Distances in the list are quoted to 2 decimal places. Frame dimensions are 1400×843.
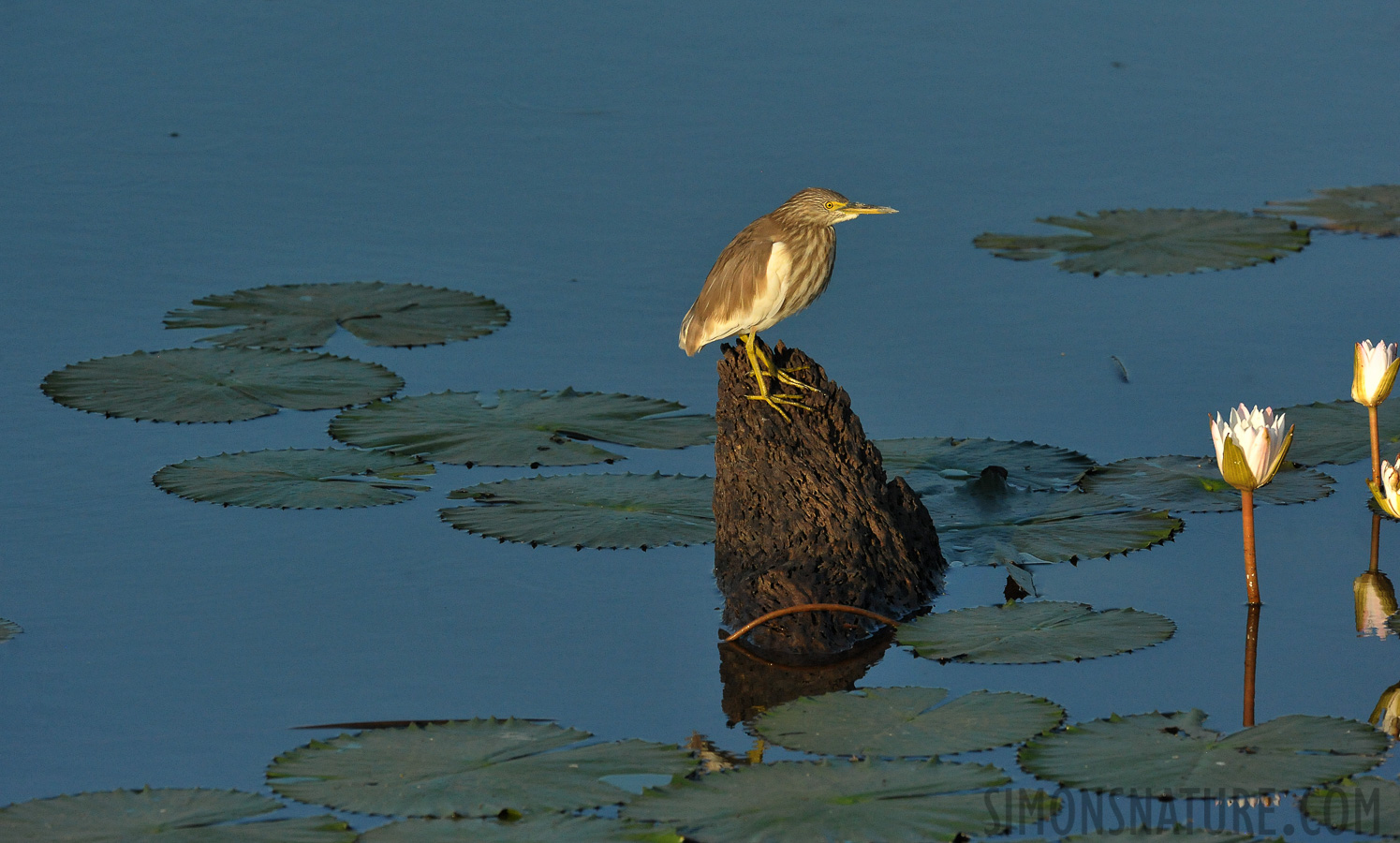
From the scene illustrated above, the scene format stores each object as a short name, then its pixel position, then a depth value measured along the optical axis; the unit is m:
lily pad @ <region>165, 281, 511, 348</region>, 15.98
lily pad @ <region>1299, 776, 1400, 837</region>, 7.84
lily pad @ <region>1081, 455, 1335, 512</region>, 12.52
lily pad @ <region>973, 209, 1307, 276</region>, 17.80
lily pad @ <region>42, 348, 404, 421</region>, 14.38
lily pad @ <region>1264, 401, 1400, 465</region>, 13.17
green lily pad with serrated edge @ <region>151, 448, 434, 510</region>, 12.70
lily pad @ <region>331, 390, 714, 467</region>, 13.56
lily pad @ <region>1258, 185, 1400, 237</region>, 18.64
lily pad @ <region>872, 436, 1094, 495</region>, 12.94
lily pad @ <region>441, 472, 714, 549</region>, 12.07
